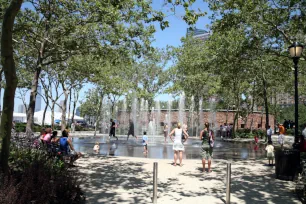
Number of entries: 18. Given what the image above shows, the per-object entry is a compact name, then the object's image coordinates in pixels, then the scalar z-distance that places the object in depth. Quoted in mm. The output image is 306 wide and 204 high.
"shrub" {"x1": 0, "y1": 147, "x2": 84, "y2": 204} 5043
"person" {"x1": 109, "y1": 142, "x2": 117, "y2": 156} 16506
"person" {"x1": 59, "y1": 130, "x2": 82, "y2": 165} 10577
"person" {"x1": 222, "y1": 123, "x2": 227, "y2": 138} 36481
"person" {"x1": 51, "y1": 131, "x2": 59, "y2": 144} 11824
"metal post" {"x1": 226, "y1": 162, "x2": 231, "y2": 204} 6711
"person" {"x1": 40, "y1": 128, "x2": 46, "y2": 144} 11925
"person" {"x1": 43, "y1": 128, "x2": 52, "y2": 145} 11428
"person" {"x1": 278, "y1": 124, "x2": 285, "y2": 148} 18183
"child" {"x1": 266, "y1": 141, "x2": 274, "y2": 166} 11914
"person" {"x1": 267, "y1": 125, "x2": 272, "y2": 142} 20497
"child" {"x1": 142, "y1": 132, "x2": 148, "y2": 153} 16156
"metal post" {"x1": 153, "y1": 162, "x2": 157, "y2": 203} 6840
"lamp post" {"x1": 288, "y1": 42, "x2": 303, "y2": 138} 10578
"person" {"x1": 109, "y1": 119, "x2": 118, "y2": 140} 23450
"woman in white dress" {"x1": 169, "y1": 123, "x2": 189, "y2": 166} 11820
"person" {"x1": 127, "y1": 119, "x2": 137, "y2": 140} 27392
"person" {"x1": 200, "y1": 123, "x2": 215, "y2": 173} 10820
